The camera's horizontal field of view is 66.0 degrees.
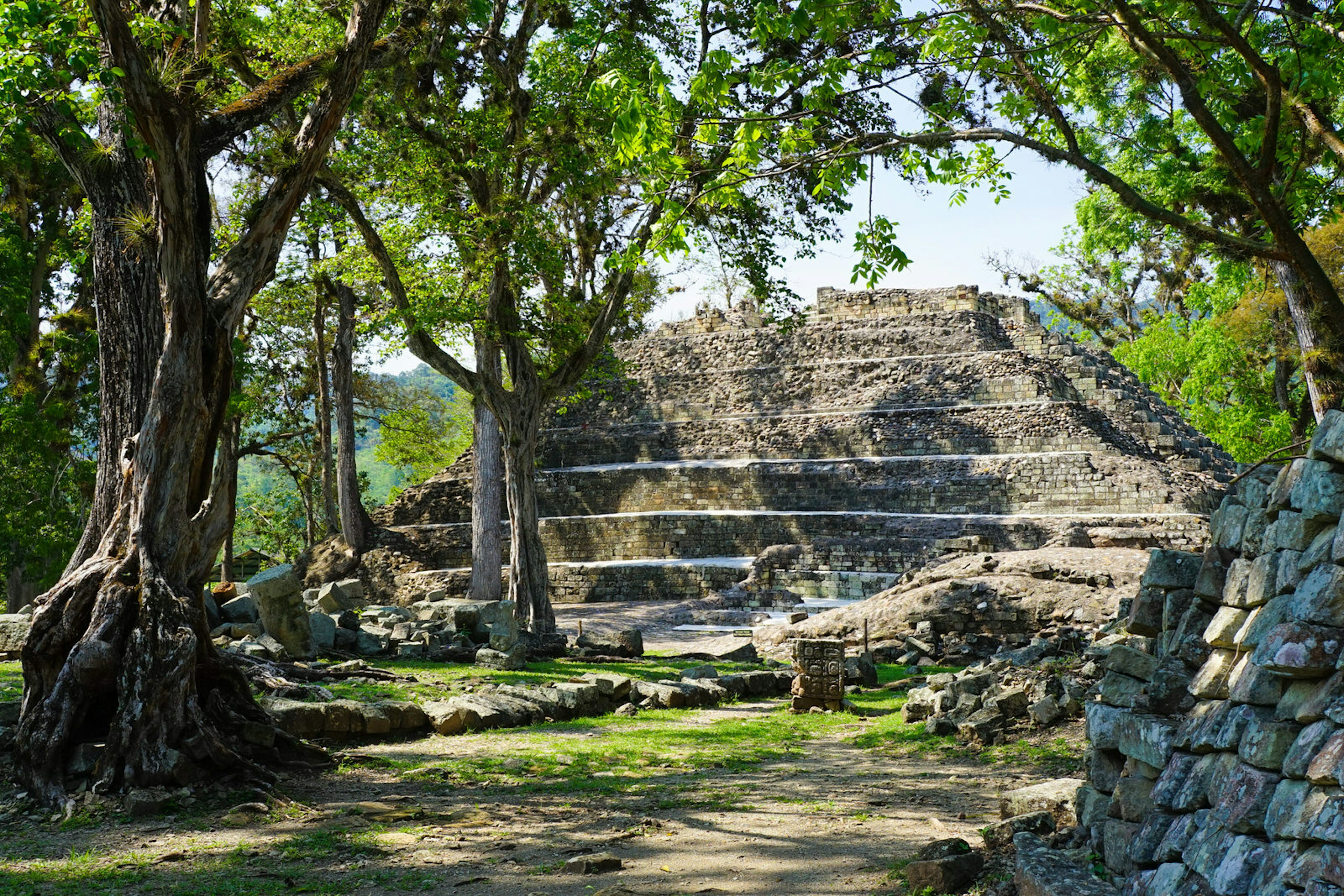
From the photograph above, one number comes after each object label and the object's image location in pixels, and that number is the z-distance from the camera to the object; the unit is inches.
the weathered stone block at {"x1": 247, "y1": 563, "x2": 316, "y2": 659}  440.1
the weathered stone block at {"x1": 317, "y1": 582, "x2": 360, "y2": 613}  601.9
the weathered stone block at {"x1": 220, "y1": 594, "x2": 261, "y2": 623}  453.7
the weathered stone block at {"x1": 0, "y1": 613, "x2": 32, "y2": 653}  430.6
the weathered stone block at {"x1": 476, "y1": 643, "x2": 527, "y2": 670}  484.4
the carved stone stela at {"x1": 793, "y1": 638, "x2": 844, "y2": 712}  431.5
